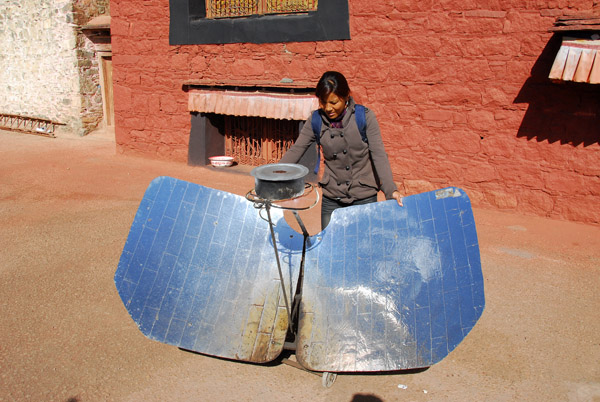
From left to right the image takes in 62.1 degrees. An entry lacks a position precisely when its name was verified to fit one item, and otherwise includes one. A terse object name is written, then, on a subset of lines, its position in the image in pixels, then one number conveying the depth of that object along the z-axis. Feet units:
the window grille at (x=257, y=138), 28.58
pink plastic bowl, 29.55
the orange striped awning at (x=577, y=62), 17.40
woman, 11.20
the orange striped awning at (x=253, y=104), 25.32
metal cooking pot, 9.08
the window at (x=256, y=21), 24.08
